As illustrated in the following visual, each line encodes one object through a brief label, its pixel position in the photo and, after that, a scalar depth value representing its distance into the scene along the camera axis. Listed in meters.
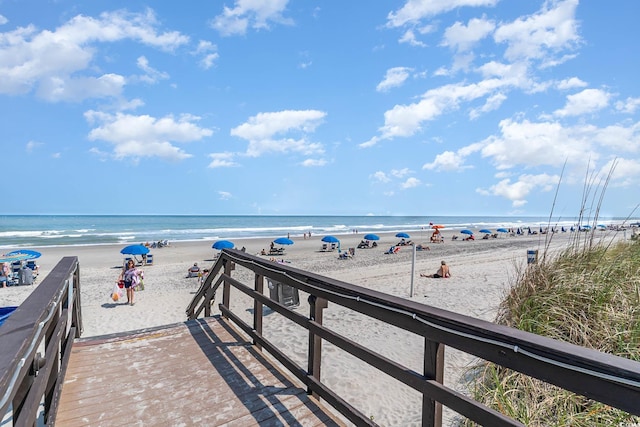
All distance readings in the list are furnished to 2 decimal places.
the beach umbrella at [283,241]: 22.37
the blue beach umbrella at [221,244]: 19.98
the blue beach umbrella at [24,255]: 14.76
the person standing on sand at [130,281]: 11.15
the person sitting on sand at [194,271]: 16.10
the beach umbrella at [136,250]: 17.72
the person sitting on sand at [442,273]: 13.70
